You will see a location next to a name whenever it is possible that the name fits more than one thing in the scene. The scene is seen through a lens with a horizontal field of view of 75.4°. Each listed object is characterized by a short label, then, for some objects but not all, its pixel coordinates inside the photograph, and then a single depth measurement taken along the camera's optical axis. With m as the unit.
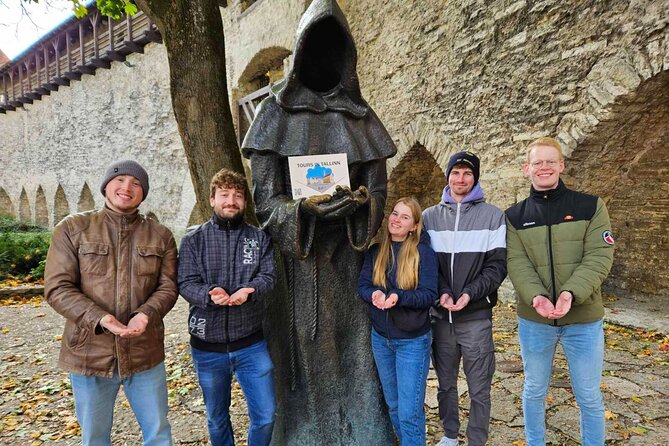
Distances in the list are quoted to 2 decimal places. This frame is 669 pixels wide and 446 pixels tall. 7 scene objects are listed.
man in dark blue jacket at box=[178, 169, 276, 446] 1.94
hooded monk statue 1.88
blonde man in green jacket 2.04
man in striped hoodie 2.22
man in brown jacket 1.77
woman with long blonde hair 1.99
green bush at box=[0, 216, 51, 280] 8.75
